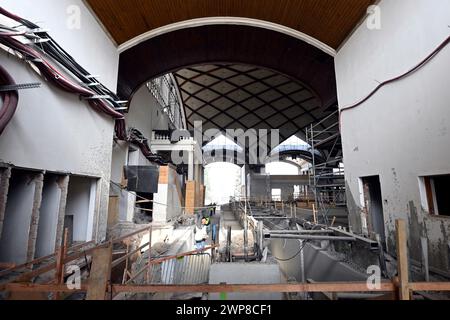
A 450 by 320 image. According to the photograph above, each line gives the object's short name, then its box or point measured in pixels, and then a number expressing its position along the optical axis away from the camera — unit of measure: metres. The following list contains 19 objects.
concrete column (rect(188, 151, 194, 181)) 11.99
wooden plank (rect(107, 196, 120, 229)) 8.34
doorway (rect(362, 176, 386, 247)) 5.49
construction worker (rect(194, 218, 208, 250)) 7.16
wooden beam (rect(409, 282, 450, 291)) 1.61
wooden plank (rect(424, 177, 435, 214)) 3.71
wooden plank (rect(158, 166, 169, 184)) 9.66
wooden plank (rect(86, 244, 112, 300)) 1.64
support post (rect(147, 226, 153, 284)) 4.27
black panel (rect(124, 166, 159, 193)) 9.34
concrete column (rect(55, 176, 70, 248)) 4.29
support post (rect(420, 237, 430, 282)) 2.55
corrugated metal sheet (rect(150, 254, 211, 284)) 5.14
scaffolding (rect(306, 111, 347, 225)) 8.46
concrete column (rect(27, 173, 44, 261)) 3.52
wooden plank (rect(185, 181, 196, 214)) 12.60
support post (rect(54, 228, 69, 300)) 2.29
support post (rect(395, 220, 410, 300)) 1.62
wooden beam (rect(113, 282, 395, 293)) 1.64
